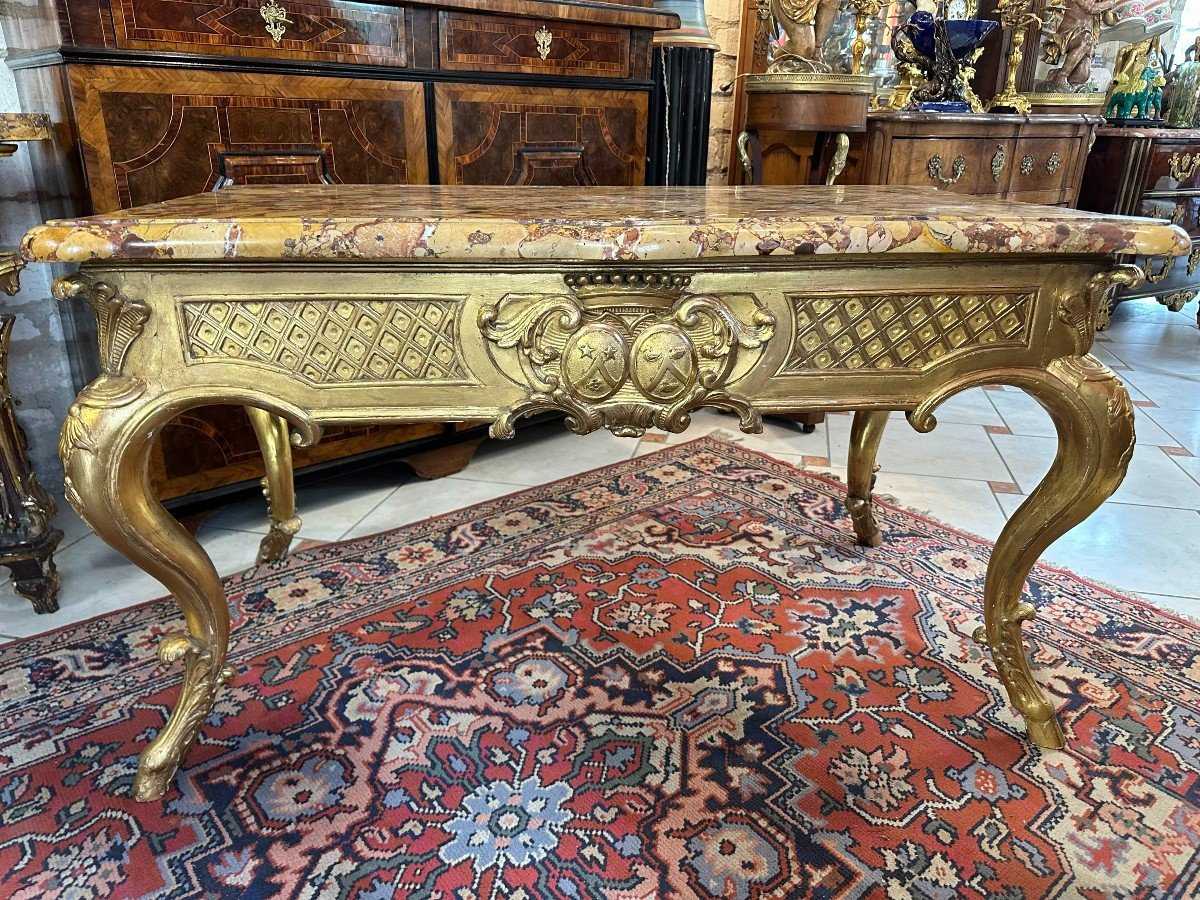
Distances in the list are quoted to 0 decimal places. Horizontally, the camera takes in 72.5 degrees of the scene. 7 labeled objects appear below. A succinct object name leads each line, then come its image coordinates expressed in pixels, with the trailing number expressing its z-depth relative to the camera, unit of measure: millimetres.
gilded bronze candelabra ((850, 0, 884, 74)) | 2564
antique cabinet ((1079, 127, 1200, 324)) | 3619
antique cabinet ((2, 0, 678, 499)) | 1540
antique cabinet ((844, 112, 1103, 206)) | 2822
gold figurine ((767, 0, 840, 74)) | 2537
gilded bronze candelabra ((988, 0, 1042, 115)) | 3428
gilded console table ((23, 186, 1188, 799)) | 900
